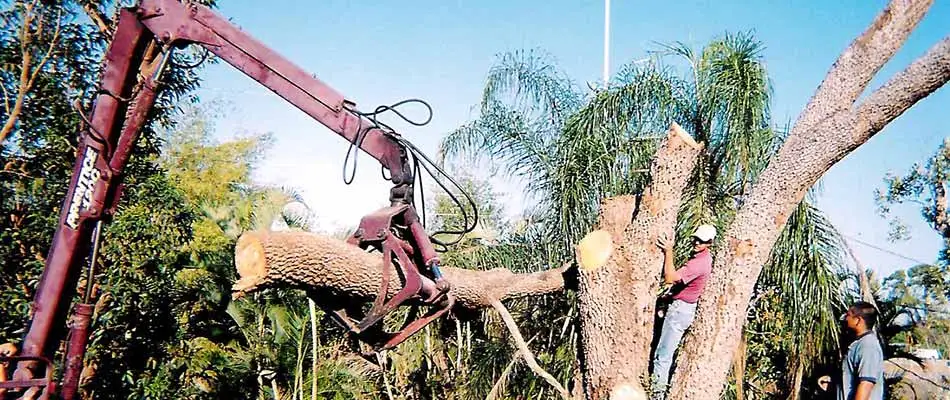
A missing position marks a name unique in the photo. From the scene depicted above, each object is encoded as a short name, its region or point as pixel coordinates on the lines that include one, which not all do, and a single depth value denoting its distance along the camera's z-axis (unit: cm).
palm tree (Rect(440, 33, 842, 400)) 647
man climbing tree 546
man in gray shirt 517
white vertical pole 806
